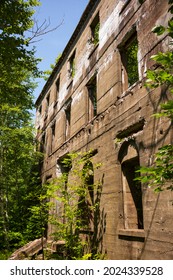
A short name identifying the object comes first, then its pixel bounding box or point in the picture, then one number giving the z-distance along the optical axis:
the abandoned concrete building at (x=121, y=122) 5.61
